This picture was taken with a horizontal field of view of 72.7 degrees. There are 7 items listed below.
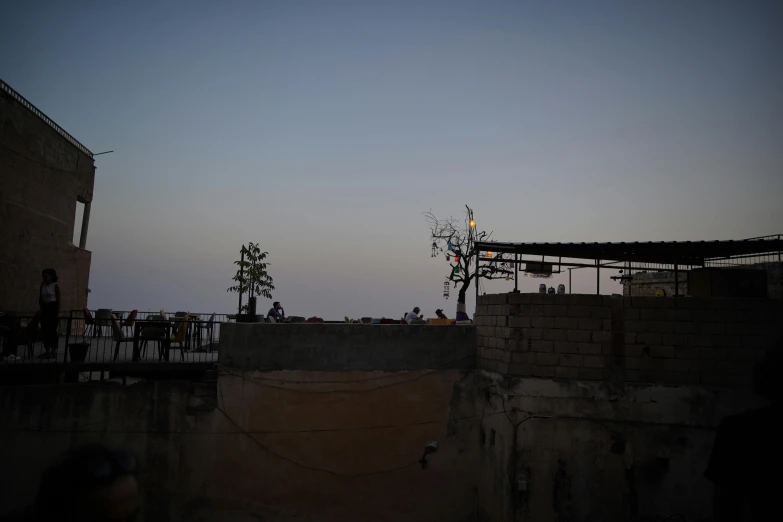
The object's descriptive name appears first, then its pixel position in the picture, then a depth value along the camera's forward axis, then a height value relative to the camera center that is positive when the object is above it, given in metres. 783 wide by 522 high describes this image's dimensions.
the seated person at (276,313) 15.30 +0.11
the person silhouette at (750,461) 2.38 -0.58
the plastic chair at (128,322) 11.70 -0.24
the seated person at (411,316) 15.67 +0.17
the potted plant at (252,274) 23.00 +1.85
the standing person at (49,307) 11.04 +0.03
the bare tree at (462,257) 23.94 +3.02
